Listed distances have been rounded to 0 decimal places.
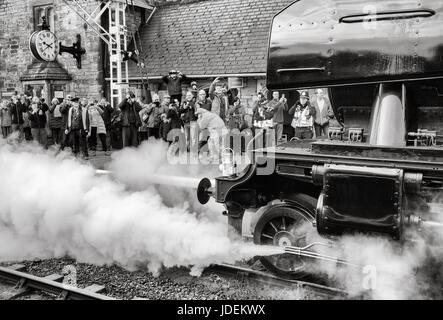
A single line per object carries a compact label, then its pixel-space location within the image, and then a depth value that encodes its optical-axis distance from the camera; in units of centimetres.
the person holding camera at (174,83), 1297
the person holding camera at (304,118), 980
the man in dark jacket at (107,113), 1338
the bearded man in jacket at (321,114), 988
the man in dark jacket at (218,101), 1065
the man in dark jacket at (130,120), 1244
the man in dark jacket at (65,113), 1291
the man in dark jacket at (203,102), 1042
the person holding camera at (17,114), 1476
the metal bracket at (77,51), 1593
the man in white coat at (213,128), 946
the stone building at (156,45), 1382
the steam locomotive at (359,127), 362
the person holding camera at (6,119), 1487
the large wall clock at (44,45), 1532
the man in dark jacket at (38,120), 1382
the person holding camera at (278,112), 1038
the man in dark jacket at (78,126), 1252
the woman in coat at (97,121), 1305
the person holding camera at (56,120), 1350
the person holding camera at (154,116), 1135
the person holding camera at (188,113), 1100
